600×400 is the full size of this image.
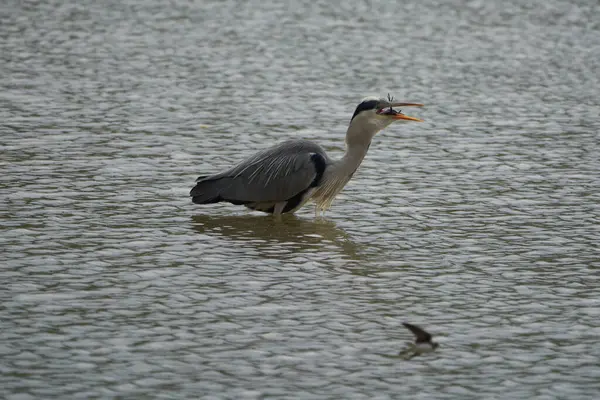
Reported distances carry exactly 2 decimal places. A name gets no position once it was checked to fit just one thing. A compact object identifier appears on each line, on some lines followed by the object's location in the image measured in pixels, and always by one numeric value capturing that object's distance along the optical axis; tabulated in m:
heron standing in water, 20.16
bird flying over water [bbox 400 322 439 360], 13.77
